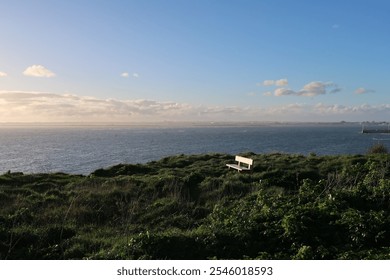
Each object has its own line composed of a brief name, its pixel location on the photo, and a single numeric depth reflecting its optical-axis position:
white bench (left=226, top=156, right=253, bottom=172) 16.41
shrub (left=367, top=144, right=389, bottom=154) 28.19
